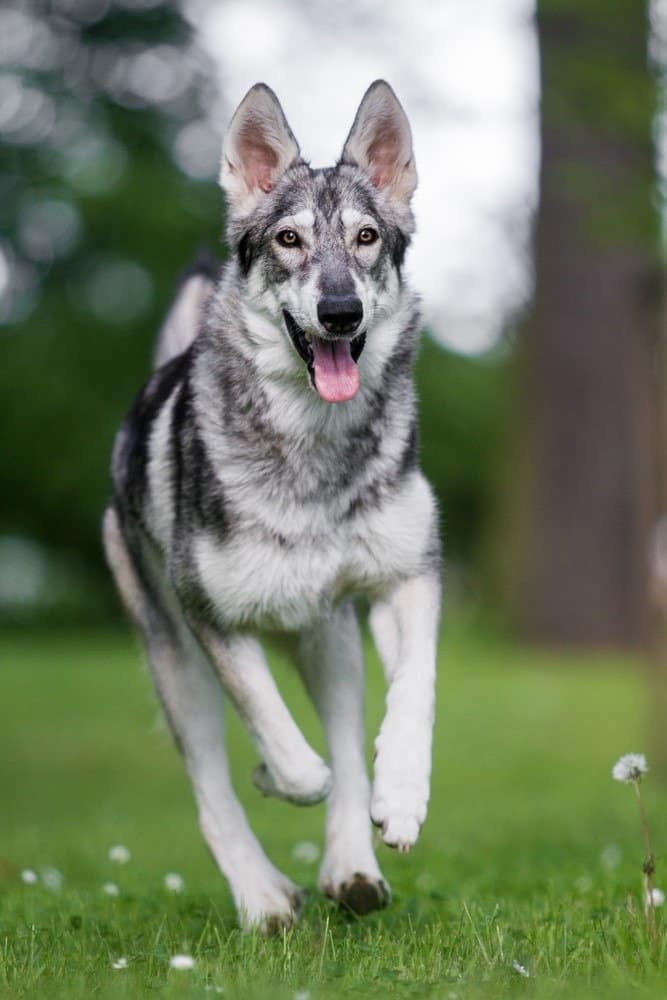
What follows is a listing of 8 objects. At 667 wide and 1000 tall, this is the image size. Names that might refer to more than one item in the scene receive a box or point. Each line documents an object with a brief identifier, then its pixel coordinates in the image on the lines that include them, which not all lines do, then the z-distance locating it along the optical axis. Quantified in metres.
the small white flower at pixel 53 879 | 10.55
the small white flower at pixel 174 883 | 9.88
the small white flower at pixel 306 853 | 12.81
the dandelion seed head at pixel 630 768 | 7.11
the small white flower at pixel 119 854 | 10.72
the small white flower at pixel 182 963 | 6.89
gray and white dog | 8.71
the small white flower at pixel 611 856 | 11.41
